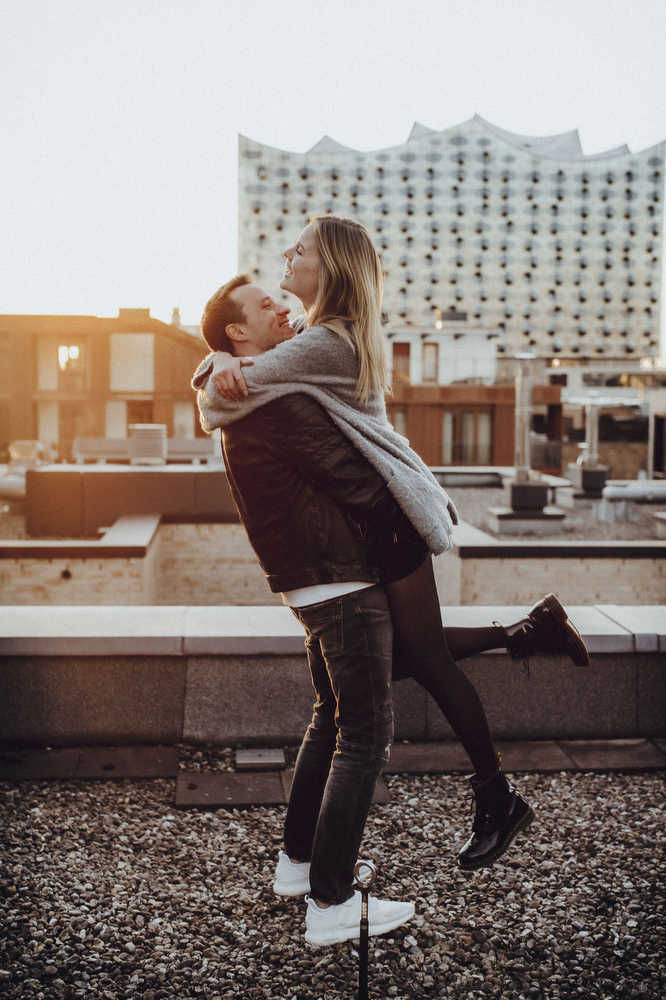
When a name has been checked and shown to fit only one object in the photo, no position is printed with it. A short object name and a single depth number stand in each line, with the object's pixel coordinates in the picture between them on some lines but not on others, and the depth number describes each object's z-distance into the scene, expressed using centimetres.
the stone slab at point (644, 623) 326
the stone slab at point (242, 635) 321
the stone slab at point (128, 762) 296
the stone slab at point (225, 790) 278
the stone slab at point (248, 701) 325
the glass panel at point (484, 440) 3747
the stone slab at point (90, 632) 314
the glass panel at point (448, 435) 3841
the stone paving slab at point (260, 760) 307
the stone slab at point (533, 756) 304
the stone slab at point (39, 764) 291
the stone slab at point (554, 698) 328
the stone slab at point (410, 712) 328
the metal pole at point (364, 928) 177
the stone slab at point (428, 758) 303
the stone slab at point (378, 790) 280
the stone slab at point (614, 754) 305
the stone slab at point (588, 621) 326
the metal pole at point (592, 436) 1983
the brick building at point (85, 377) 3412
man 186
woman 183
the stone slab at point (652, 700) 330
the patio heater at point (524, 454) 1509
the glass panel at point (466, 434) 3797
